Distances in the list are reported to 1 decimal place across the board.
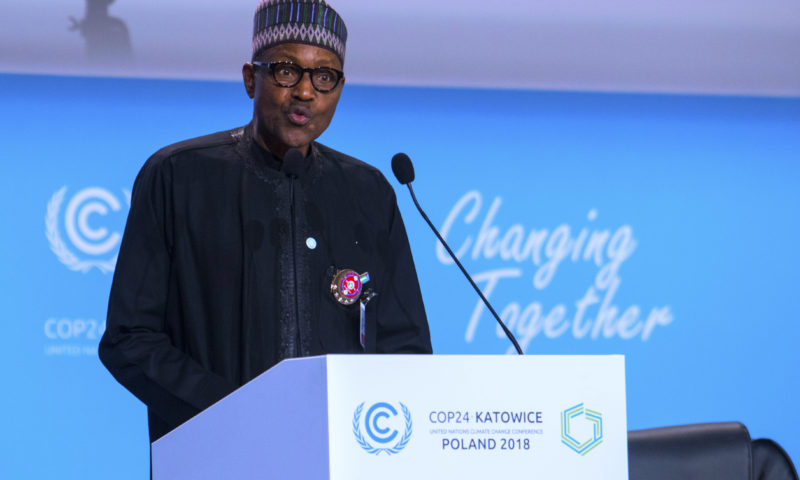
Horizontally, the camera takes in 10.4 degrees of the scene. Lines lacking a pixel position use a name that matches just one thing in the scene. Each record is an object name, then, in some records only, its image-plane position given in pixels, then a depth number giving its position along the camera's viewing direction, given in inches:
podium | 240.4
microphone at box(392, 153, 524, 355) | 260.1
